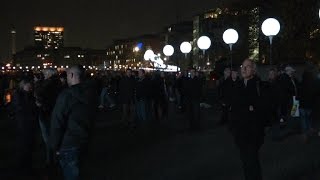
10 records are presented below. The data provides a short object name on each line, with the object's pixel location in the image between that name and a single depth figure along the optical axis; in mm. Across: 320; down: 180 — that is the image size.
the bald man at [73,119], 3380
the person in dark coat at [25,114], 5947
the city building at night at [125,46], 78935
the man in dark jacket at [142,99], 9842
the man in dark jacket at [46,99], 6064
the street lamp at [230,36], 11469
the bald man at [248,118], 3987
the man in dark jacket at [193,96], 9067
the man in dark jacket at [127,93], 10051
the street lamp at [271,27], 9409
